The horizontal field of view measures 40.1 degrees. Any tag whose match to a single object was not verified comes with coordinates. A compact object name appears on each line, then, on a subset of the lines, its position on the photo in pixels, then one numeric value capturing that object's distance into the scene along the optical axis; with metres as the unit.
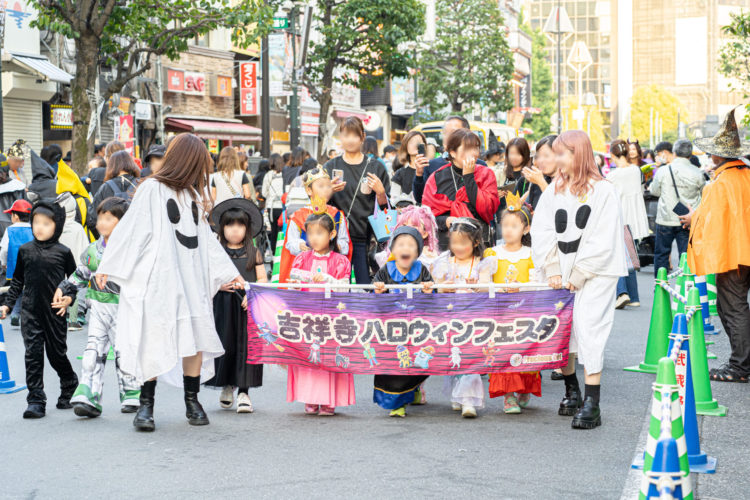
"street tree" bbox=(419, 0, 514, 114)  46.47
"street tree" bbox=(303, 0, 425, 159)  28.38
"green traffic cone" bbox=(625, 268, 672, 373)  8.83
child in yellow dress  7.77
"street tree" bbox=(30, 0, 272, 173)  17.20
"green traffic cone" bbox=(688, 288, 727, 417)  6.95
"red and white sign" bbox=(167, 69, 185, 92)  29.78
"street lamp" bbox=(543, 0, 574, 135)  51.16
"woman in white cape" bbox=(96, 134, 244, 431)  6.46
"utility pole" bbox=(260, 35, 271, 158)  24.55
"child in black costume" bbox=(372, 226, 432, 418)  7.05
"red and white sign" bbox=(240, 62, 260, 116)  33.66
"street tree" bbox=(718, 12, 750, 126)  12.46
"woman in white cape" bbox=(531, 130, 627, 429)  6.59
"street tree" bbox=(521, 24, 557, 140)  86.56
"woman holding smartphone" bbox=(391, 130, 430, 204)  10.12
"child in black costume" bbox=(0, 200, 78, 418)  7.20
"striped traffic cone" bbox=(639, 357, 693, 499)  3.83
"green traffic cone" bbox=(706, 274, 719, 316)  12.11
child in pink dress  7.09
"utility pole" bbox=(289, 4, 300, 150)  23.45
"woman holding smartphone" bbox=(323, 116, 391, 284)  8.20
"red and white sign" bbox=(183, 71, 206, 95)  30.98
